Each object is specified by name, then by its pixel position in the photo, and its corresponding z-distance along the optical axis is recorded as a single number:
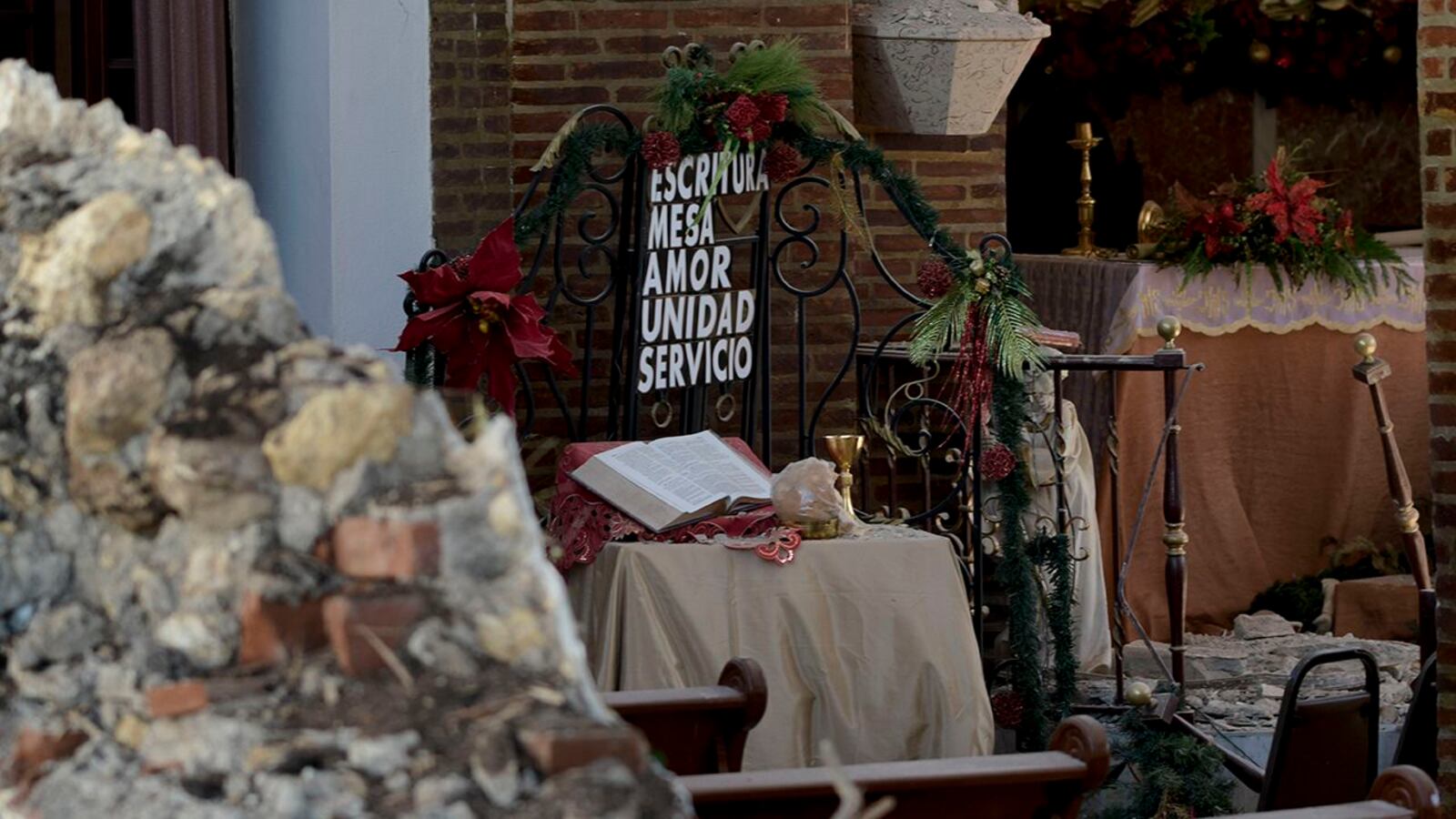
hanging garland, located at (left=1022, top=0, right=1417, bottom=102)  16.89
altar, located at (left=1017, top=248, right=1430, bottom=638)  12.96
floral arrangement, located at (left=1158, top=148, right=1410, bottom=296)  12.82
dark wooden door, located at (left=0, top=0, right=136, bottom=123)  10.94
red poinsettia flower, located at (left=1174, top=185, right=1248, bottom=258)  12.82
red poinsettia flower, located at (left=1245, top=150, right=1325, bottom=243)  12.76
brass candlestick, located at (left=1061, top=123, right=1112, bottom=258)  14.39
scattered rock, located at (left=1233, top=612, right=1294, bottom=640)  12.77
